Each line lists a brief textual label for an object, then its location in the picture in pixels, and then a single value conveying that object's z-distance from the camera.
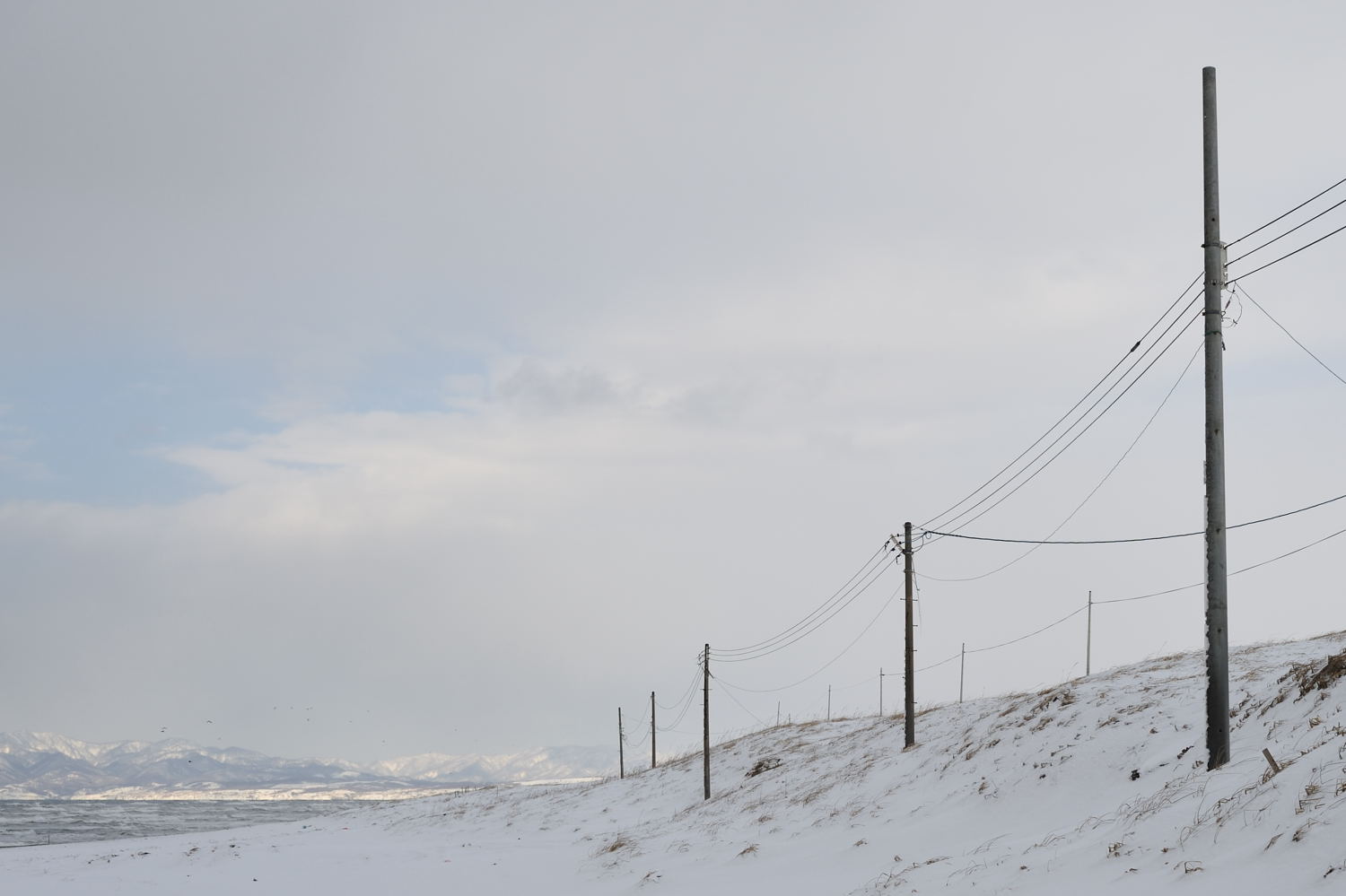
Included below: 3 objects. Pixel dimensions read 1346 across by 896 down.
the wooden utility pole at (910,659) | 44.19
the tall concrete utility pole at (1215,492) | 18.69
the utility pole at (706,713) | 54.03
